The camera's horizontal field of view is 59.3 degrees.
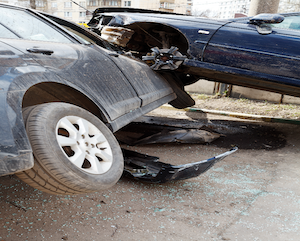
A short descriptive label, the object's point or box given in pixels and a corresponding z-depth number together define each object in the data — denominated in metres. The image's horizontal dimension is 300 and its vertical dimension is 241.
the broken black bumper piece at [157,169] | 2.25
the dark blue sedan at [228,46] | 3.32
